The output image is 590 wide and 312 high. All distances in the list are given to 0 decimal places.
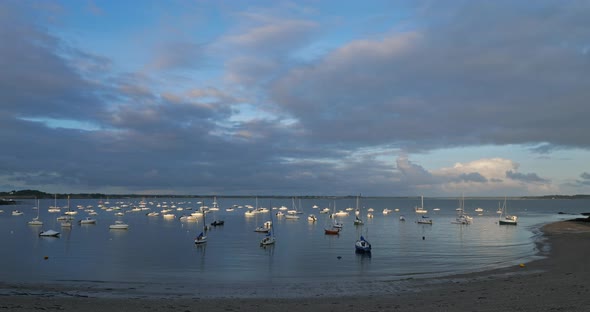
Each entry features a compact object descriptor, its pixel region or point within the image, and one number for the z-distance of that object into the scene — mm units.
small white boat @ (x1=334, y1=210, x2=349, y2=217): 167300
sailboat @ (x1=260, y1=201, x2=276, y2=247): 64625
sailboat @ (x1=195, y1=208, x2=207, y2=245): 65906
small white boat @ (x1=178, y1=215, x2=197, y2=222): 130688
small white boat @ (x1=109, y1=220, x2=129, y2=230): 97188
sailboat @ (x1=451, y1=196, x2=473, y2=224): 115500
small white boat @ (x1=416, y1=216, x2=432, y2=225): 117500
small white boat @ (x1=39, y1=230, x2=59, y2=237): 78125
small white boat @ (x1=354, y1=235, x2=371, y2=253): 54438
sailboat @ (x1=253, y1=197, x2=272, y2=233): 88075
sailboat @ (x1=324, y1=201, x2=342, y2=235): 86712
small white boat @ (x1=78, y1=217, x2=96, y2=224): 113625
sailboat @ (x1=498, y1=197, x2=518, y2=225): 112625
